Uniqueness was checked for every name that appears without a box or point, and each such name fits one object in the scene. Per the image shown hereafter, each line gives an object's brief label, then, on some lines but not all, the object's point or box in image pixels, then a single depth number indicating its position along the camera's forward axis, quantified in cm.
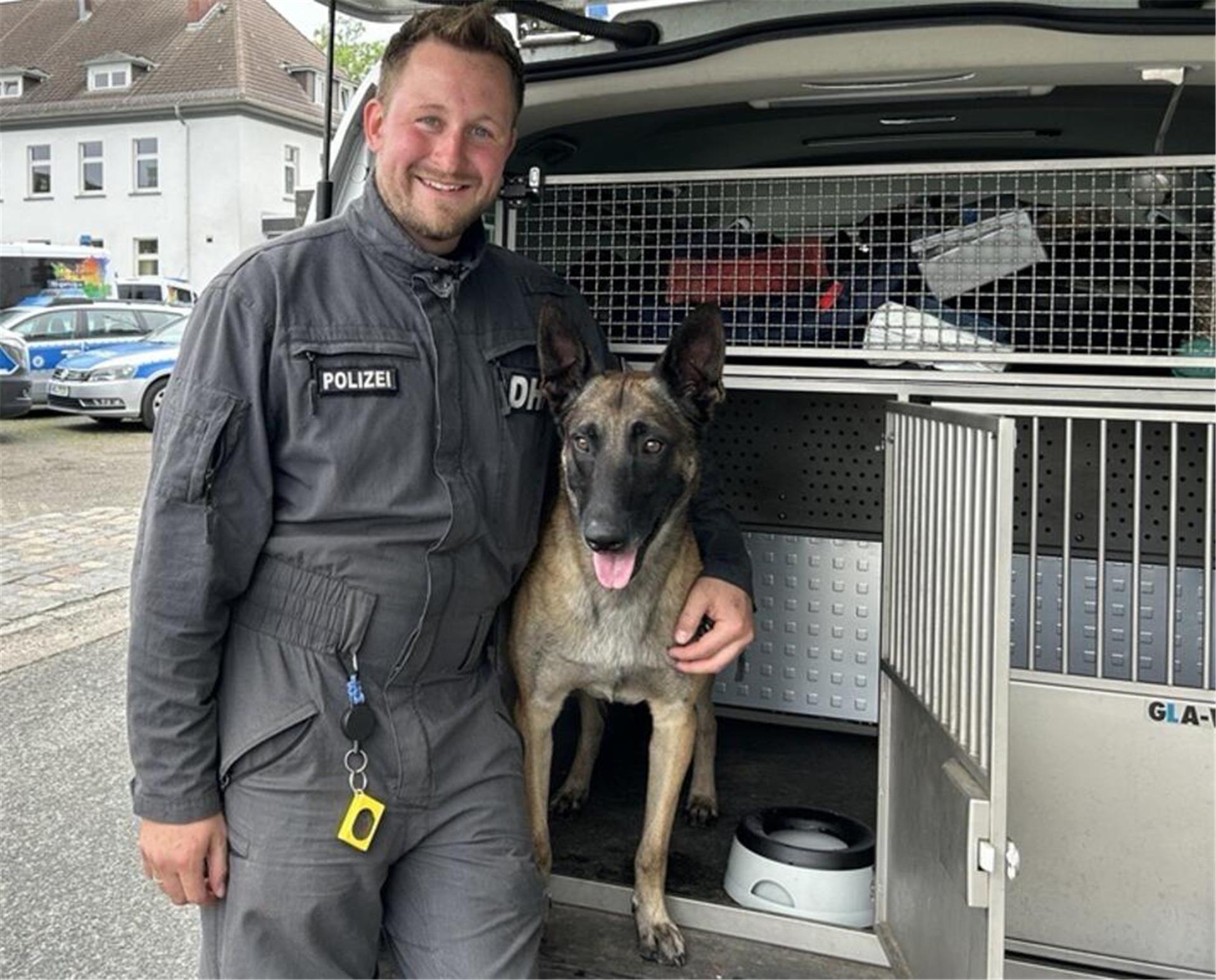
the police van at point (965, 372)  189
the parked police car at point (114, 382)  1339
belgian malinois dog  222
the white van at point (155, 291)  2156
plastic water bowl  236
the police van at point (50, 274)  1752
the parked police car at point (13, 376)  1254
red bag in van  263
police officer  175
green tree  1566
